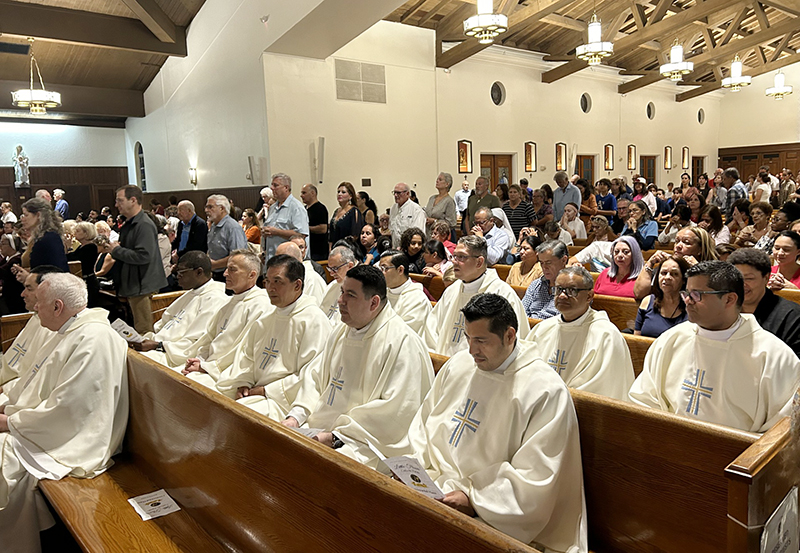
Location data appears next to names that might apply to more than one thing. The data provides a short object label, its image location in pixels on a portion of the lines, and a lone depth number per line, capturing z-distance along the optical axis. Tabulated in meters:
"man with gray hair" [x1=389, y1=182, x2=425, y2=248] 7.03
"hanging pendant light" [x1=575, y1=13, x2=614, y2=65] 9.84
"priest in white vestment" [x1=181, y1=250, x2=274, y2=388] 3.83
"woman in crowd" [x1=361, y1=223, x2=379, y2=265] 6.21
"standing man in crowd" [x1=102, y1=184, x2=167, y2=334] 4.79
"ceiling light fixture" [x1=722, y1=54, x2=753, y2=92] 13.26
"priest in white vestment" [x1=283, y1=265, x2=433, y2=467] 2.60
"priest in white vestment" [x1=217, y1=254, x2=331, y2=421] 3.34
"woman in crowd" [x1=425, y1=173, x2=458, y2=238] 7.68
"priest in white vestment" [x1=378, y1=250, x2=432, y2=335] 4.46
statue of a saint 16.12
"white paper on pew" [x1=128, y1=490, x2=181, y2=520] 2.53
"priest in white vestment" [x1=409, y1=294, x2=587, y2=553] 1.93
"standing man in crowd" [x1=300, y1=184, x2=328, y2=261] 6.88
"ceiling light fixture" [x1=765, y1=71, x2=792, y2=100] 16.22
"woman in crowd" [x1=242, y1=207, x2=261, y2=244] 8.19
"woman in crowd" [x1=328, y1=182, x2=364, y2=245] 7.04
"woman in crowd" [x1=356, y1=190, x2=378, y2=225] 8.62
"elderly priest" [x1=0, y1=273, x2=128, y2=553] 2.66
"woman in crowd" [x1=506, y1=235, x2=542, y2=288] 5.12
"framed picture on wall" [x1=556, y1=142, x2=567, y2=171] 16.02
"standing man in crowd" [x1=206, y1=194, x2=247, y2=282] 5.66
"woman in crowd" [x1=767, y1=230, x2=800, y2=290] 3.76
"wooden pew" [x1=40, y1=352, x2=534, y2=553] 1.57
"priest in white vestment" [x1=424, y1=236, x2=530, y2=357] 4.07
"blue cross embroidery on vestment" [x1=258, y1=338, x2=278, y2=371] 3.49
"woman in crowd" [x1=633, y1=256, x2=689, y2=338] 3.32
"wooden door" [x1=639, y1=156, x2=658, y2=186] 19.23
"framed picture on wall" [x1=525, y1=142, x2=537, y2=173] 15.24
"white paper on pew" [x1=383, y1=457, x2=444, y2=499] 1.92
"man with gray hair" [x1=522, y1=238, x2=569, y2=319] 4.08
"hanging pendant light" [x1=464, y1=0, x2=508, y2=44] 8.06
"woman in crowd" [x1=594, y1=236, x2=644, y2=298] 4.44
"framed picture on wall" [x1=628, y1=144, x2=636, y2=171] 18.38
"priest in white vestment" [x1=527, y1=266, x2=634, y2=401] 2.95
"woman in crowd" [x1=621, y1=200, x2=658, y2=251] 6.67
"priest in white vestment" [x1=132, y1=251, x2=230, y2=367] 4.26
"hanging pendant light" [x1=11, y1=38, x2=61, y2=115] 11.54
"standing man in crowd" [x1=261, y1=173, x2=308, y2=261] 5.84
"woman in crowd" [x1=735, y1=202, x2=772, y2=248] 6.09
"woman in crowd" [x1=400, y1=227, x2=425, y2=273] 6.01
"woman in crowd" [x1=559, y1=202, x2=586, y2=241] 7.59
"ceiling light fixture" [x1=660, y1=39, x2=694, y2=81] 11.27
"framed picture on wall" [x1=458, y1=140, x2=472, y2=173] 13.49
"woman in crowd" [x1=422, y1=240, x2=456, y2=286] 5.65
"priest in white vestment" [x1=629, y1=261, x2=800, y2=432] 2.24
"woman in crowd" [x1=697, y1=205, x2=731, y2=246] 6.64
